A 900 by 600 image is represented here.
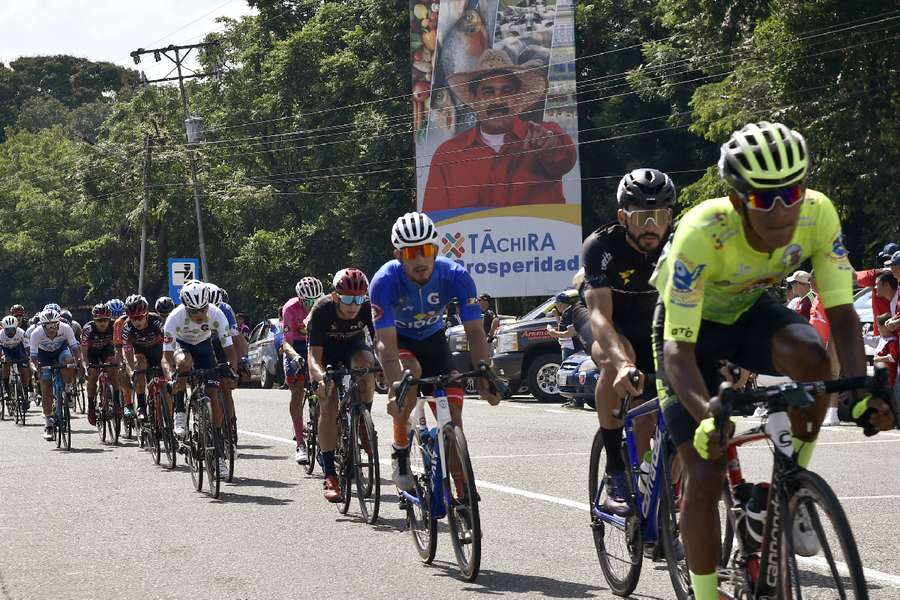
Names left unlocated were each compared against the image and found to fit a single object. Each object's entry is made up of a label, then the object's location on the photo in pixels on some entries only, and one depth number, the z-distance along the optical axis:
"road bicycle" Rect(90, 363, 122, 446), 18.91
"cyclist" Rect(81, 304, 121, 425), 19.44
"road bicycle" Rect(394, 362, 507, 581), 7.64
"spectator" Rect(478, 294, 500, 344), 26.06
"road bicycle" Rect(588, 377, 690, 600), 6.11
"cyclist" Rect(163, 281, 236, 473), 13.30
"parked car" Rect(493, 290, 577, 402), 23.81
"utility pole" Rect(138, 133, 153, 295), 55.81
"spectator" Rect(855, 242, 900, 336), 15.52
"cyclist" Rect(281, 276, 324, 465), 13.59
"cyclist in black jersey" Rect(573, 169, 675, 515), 6.73
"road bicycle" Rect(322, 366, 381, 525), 10.11
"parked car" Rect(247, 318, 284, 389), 34.41
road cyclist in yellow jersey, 4.58
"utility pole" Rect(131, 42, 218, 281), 51.64
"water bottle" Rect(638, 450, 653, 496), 6.55
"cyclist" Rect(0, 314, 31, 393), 25.02
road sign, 39.53
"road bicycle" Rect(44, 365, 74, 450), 18.50
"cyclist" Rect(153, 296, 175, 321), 18.01
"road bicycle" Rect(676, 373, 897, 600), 4.36
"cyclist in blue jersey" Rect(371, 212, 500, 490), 8.27
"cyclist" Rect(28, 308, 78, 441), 19.83
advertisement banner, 37.69
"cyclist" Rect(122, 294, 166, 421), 16.58
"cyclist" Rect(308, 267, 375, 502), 10.59
